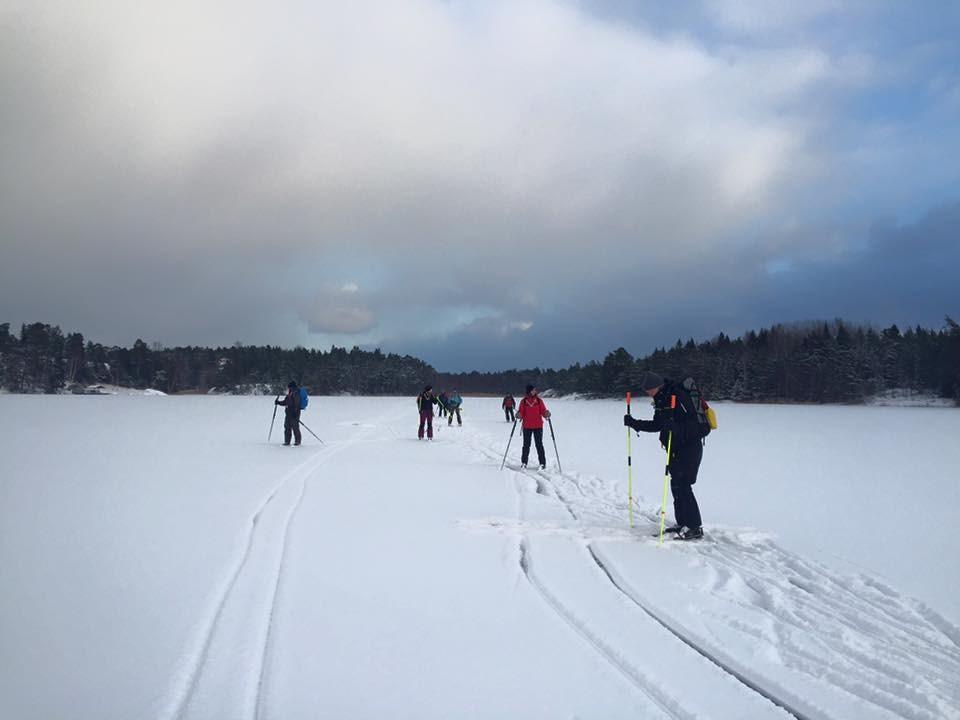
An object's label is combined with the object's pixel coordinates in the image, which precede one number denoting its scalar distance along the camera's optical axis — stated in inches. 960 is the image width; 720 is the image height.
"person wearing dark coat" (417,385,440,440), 837.2
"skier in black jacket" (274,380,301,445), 730.8
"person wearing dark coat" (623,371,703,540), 300.8
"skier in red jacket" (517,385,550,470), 551.2
